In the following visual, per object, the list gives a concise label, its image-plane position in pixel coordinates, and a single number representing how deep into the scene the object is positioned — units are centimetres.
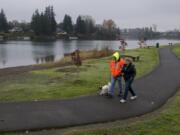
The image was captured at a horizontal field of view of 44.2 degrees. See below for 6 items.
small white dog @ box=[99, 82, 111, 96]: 832
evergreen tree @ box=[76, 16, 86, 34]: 9726
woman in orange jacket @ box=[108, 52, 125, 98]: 805
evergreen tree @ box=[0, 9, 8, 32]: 8656
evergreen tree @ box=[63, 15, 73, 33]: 9685
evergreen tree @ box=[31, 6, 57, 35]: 8673
